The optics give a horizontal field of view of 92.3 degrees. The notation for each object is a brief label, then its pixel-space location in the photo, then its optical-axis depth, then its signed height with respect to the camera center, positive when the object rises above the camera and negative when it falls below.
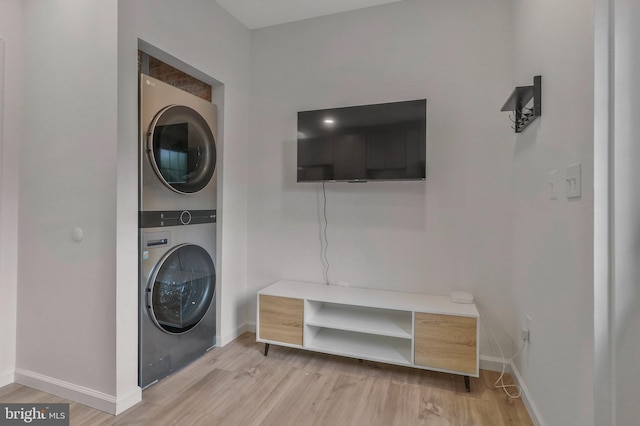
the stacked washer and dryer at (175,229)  1.92 -0.12
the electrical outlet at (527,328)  1.76 -0.67
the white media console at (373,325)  1.95 -0.80
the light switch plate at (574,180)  1.15 +0.13
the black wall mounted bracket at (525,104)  1.60 +0.63
